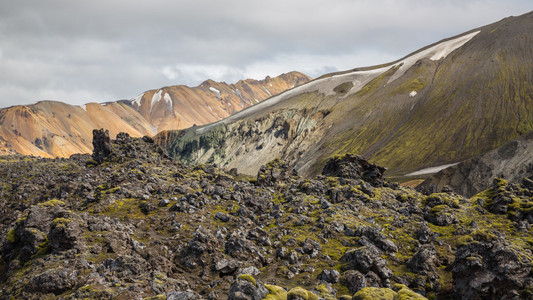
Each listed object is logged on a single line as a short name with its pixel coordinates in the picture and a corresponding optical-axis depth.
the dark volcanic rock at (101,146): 90.56
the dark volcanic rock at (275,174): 78.44
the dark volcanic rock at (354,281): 34.78
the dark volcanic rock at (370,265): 36.97
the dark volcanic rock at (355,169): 79.62
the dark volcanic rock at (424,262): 40.09
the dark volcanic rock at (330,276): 36.44
